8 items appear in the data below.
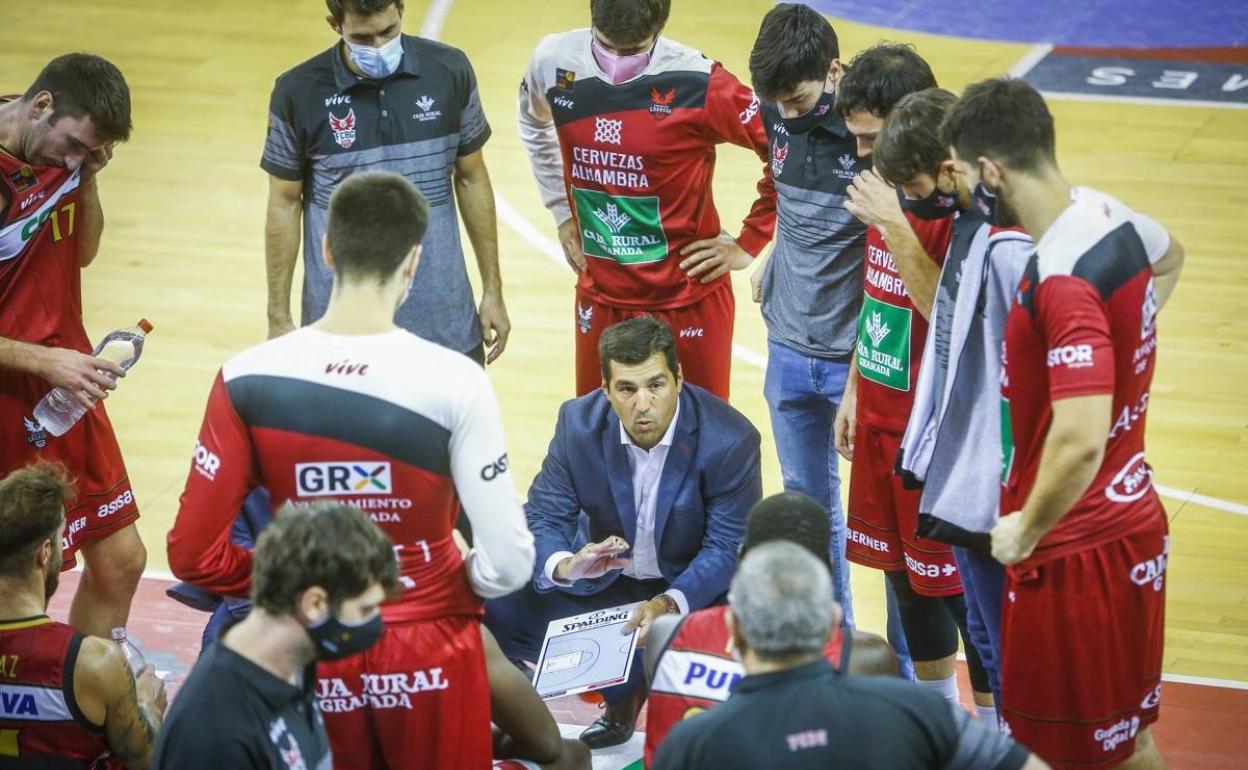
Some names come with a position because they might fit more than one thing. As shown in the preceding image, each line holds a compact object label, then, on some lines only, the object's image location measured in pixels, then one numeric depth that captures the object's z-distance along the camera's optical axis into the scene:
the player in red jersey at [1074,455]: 8.48
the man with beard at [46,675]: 9.02
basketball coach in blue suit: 11.70
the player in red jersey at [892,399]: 10.62
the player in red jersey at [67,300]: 11.09
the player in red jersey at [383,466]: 8.26
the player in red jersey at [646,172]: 12.62
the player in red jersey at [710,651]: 8.09
